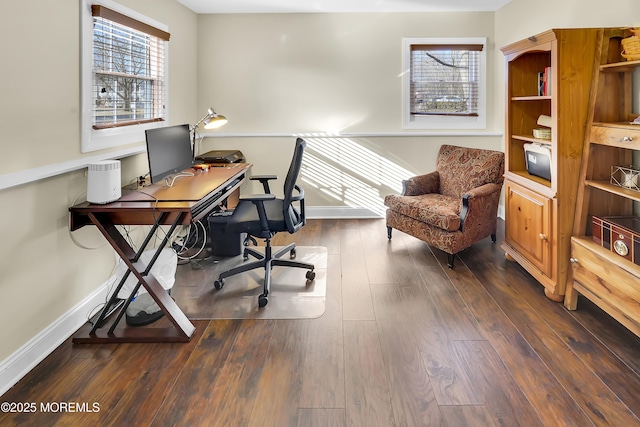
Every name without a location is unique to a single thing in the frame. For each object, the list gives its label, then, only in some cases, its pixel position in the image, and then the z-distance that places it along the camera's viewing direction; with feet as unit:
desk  7.55
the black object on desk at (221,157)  13.62
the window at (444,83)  15.75
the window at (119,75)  8.57
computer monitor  9.38
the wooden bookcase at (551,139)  8.42
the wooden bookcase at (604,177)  7.55
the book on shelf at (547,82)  9.45
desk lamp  12.54
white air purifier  7.64
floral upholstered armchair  11.32
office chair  9.30
